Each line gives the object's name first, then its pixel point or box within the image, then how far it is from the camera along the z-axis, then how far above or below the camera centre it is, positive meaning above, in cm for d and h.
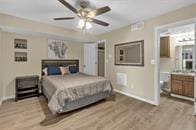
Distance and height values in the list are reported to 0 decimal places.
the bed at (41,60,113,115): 194 -72
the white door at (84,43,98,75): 422 +26
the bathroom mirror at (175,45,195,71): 322 +18
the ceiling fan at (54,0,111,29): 173 +106
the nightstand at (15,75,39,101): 277 -77
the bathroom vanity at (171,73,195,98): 274 -72
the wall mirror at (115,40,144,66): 287 +36
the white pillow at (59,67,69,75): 348 -28
